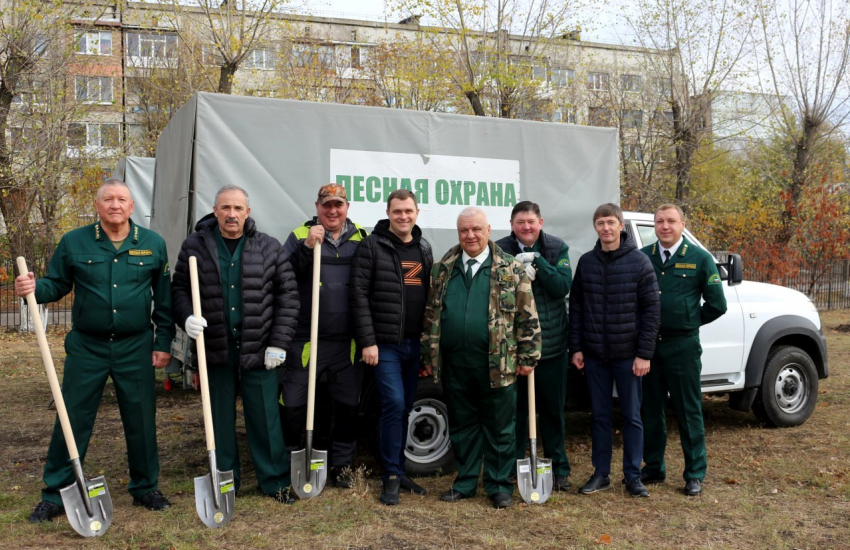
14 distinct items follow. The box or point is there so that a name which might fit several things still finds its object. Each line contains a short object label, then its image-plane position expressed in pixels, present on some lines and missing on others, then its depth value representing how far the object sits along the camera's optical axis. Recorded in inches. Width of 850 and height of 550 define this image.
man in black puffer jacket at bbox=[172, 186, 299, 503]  179.5
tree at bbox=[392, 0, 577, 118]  743.1
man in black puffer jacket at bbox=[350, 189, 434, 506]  187.3
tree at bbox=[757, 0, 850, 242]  789.2
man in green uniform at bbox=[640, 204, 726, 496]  200.1
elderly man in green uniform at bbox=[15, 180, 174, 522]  173.5
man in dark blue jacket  193.5
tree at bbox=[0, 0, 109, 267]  569.9
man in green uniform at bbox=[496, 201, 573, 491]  195.6
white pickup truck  253.3
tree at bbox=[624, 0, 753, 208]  783.1
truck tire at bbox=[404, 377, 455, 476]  211.2
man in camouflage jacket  184.2
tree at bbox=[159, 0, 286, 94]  670.5
